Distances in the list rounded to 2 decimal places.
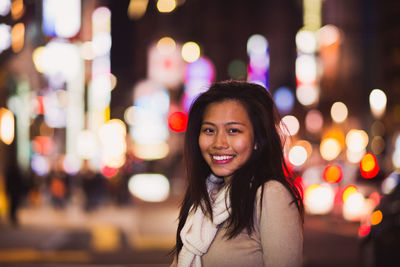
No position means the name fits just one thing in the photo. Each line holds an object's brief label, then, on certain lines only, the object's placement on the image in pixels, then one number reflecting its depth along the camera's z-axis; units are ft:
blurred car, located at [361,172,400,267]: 23.82
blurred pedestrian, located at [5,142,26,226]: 61.52
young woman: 10.37
